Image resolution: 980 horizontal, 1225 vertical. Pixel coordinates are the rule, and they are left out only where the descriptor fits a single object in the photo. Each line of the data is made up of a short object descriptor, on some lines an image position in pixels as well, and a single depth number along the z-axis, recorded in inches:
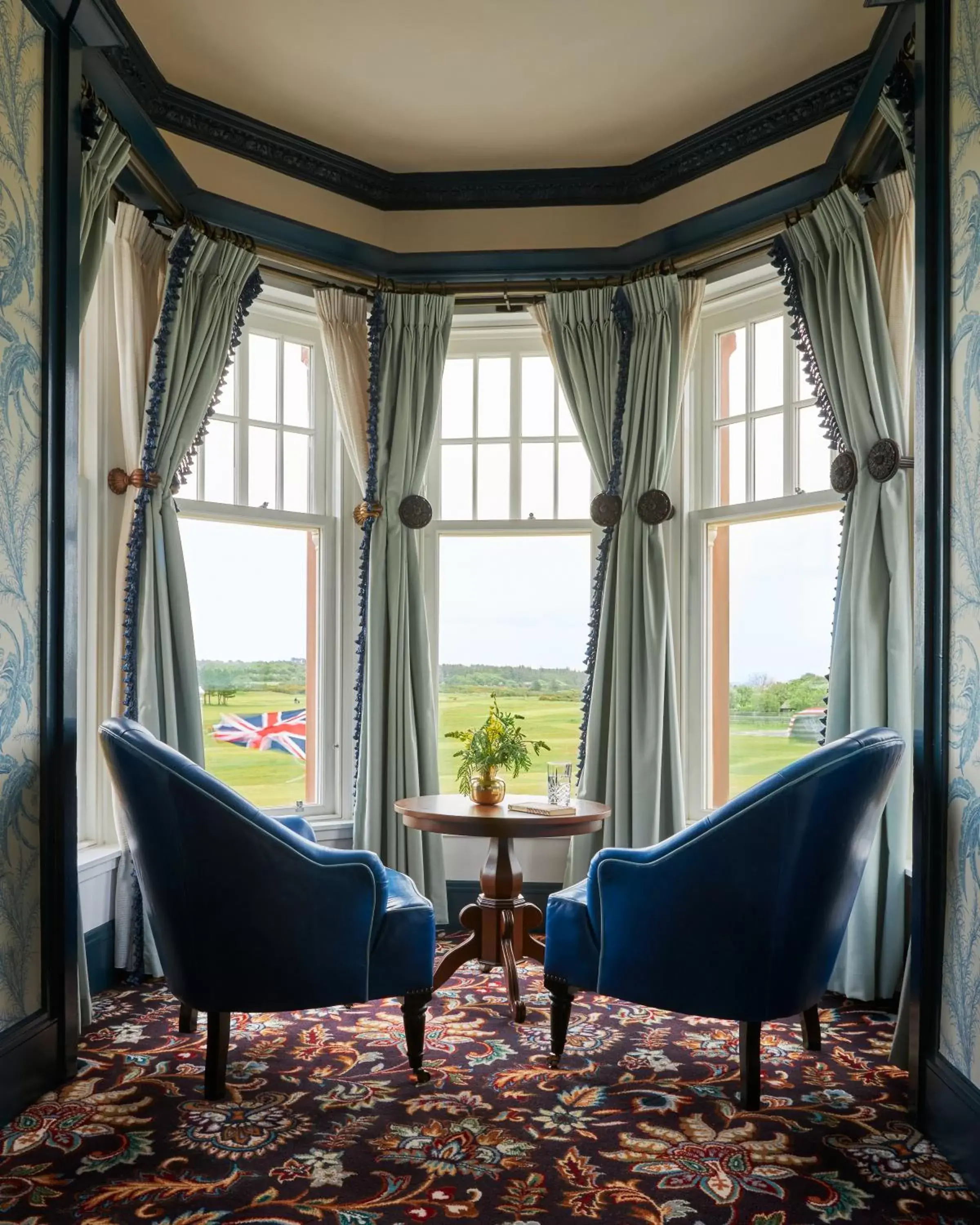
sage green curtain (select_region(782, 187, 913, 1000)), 136.4
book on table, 139.7
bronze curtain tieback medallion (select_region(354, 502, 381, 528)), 178.1
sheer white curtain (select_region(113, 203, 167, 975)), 149.9
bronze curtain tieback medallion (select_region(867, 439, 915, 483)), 138.3
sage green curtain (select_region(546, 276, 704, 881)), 168.7
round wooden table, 136.0
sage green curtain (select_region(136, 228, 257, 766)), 149.9
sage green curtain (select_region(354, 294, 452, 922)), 173.9
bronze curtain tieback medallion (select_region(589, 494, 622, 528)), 174.6
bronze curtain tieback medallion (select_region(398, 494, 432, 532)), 179.3
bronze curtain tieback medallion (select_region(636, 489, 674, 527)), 171.9
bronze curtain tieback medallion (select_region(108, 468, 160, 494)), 149.9
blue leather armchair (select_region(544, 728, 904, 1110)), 102.9
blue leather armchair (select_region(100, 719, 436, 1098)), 105.7
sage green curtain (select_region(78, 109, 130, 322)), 128.8
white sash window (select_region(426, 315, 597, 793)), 189.6
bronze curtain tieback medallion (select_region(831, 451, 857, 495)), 143.9
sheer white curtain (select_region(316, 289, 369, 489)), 179.2
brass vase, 148.1
